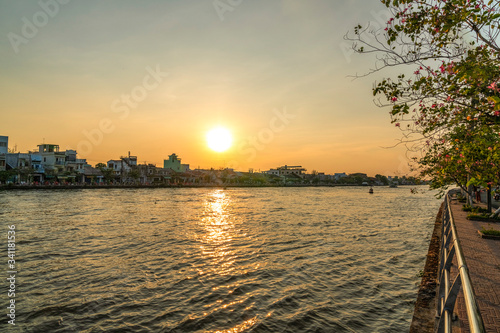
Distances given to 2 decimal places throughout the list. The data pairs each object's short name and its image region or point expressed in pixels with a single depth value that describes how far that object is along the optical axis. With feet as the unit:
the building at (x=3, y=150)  205.77
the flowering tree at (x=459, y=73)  16.92
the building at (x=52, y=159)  232.53
